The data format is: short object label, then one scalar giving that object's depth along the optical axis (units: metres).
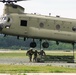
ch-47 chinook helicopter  44.19
